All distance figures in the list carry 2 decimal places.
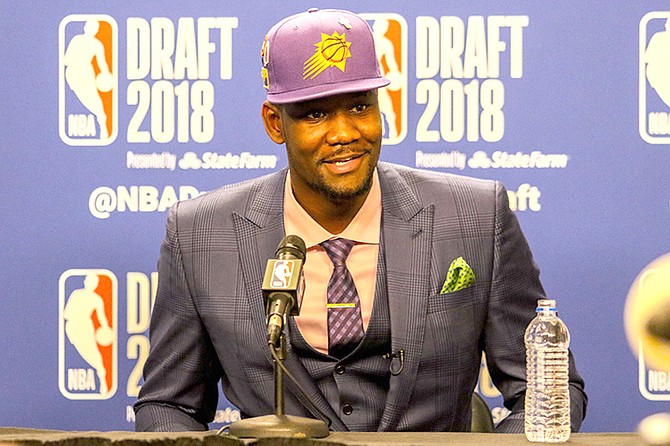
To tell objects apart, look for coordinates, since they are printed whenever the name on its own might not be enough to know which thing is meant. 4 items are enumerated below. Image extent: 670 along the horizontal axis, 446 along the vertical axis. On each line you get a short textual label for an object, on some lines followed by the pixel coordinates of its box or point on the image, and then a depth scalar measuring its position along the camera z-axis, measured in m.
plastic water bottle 3.74
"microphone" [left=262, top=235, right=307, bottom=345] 3.67
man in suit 4.13
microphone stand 3.69
